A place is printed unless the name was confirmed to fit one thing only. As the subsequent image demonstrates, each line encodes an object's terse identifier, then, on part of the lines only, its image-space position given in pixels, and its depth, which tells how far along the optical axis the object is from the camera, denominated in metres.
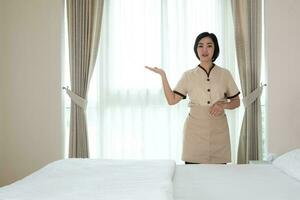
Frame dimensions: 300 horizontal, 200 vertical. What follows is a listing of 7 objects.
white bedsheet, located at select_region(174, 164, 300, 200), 1.48
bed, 1.37
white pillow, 1.81
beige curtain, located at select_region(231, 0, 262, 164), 3.07
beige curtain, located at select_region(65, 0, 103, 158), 3.17
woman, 2.62
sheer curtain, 3.18
